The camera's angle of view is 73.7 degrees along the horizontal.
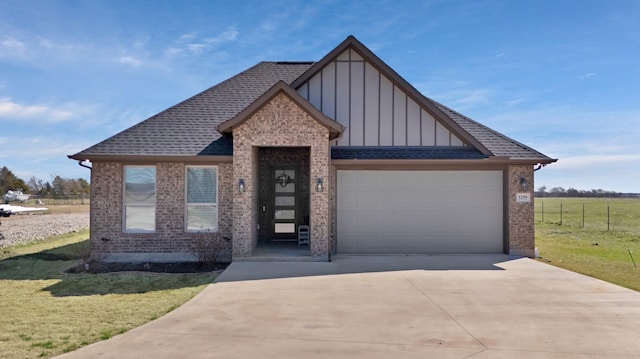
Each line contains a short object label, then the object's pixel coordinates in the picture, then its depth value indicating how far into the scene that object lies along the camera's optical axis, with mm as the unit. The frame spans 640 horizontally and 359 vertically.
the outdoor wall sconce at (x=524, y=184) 12828
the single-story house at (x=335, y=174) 11422
